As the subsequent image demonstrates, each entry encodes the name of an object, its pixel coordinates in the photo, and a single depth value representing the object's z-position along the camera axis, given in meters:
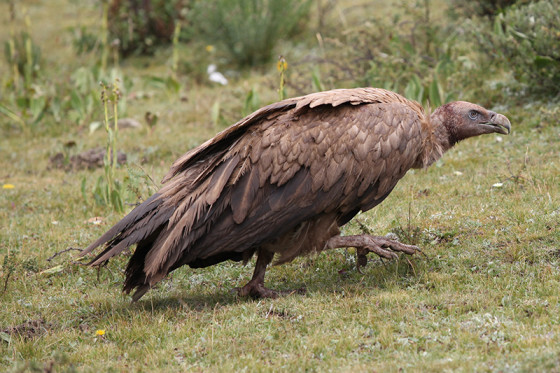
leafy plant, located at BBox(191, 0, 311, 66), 25.92
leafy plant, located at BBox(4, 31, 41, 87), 24.08
